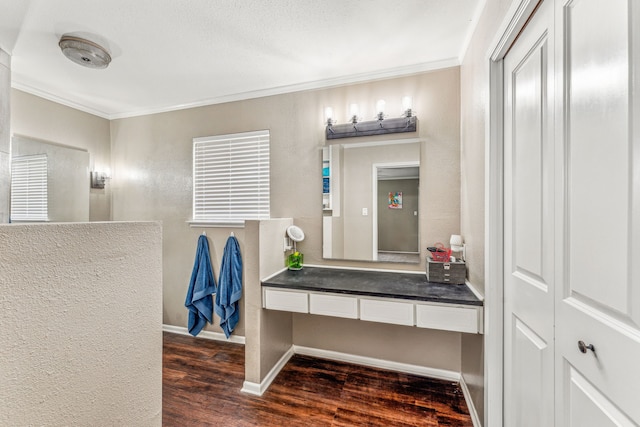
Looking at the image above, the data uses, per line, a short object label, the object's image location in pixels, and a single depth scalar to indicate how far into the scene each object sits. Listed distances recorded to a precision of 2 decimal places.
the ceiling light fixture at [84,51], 1.78
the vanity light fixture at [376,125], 2.13
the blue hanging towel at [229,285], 2.45
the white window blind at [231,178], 2.65
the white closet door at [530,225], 0.94
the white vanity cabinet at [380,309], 1.54
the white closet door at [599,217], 0.61
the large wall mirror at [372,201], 2.17
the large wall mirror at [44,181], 2.46
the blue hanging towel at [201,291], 2.63
